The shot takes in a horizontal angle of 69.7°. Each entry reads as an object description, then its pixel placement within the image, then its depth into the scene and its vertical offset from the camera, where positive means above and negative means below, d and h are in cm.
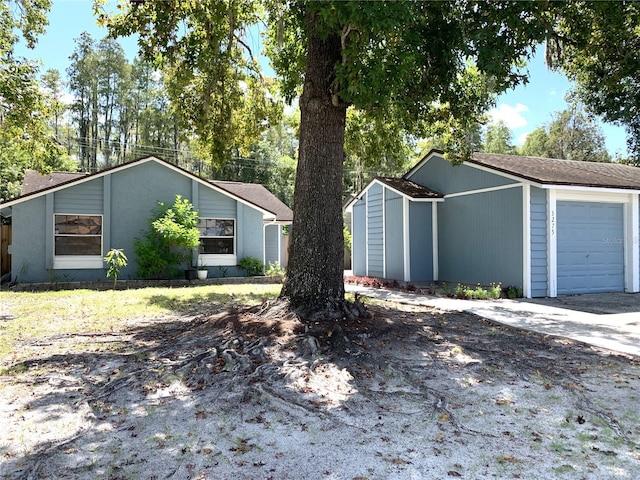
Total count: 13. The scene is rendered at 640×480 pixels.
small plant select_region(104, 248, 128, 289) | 1341 -42
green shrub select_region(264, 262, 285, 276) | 1692 -85
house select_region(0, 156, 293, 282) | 1355 +92
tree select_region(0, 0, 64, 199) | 992 +332
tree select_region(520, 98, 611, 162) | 3431 +819
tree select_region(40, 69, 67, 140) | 2955 +1087
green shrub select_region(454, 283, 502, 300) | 1079 -110
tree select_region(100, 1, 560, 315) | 591 +259
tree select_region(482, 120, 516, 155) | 3984 +969
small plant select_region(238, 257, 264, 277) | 1606 -65
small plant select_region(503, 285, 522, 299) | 1096 -109
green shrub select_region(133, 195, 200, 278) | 1394 +24
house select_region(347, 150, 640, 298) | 1095 +58
